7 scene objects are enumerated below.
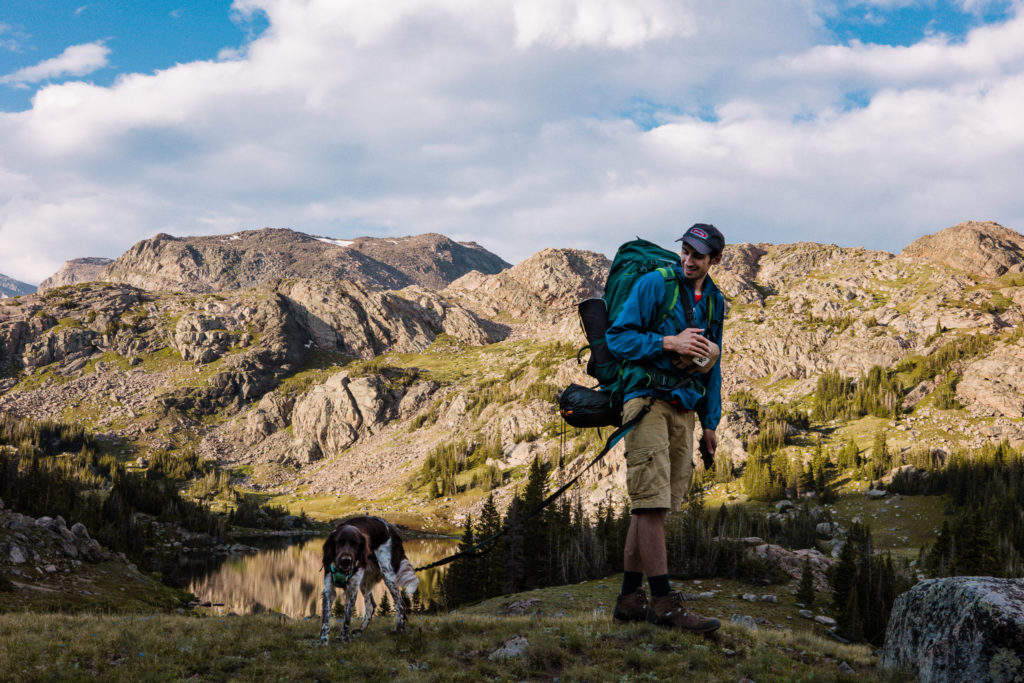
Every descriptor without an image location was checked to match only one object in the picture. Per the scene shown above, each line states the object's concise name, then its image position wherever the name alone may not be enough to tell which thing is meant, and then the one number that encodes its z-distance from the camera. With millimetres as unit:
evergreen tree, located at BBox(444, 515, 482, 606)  58906
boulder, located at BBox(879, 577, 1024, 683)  5598
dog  11719
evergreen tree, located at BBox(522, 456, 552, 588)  61812
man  7449
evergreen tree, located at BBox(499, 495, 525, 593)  57844
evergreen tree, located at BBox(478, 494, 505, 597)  58250
